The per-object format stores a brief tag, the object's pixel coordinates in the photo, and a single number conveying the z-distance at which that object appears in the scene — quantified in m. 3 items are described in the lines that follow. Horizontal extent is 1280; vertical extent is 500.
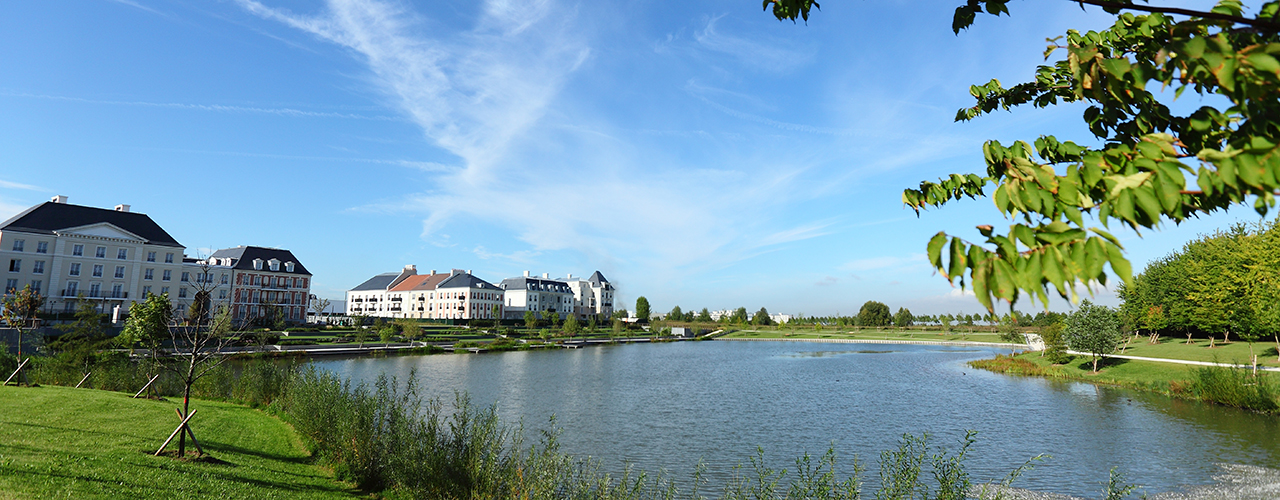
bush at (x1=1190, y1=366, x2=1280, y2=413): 26.02
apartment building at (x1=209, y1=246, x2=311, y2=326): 80.06
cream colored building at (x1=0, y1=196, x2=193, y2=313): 56.16
